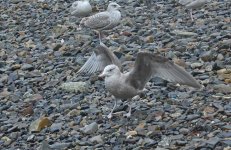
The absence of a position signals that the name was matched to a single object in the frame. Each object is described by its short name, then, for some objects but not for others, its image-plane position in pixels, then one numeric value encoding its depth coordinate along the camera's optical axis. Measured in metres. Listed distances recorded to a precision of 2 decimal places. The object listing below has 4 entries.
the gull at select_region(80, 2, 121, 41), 23.97
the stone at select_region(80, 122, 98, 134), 14.30
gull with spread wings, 14.41
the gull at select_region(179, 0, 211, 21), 26.02
